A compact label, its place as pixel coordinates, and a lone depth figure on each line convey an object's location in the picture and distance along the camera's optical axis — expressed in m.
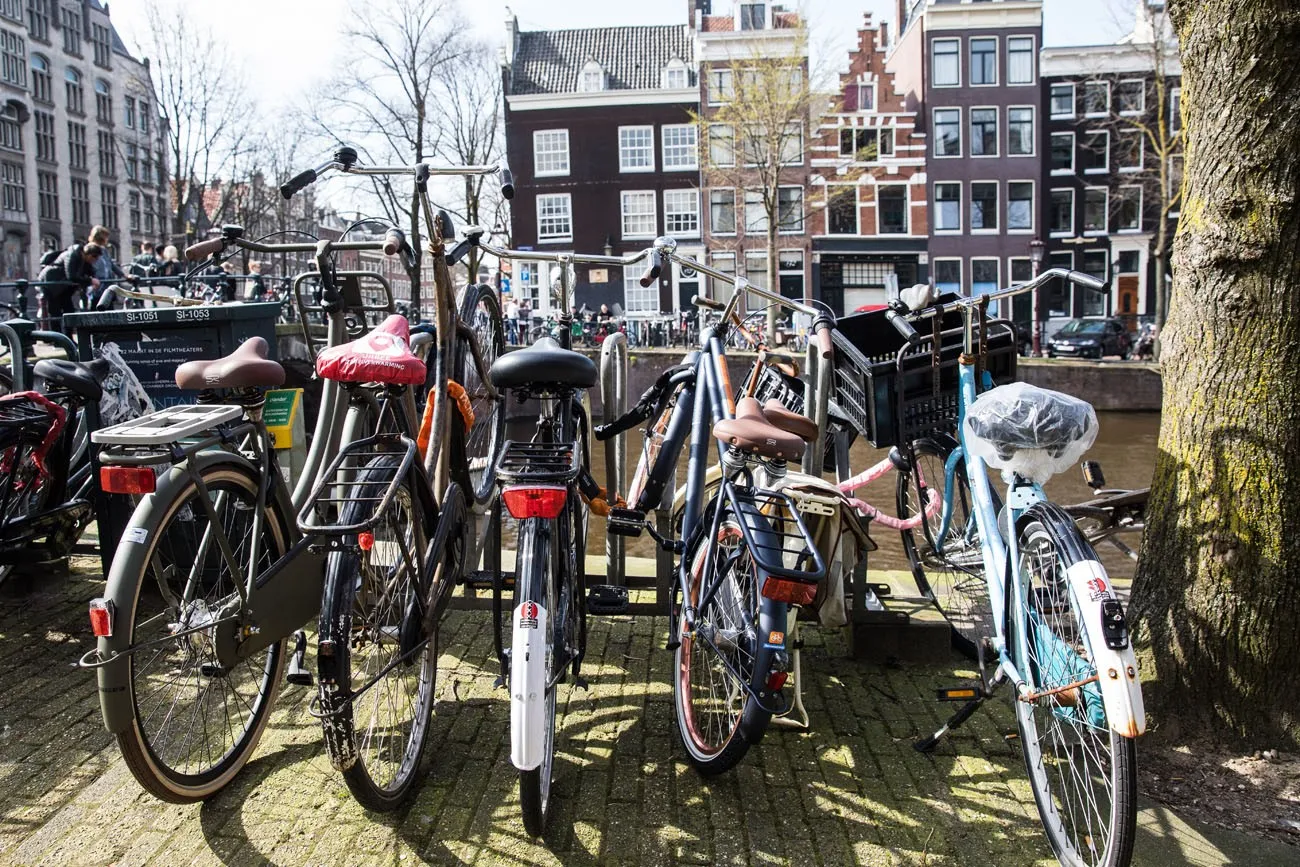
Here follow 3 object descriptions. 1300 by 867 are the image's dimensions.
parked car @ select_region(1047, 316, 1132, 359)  25.33
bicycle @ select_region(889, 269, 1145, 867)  1.97
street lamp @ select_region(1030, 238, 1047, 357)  31.58
